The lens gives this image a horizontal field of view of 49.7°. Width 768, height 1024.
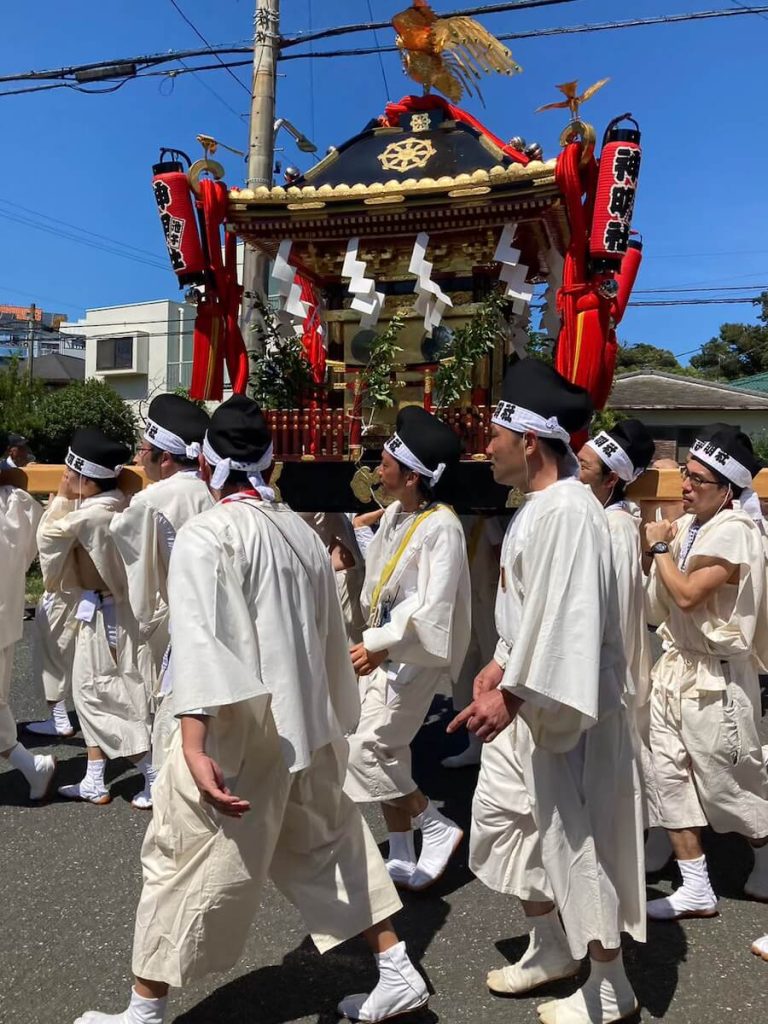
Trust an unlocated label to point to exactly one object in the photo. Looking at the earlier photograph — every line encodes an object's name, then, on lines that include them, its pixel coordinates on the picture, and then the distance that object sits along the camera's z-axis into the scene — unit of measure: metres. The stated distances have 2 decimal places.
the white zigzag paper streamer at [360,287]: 4.85
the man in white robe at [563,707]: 2.04
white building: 31.28
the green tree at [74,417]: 16.95
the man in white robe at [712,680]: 2.95
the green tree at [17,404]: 15.42
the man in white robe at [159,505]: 3.55
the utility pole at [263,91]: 8.59
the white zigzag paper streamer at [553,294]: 5.33
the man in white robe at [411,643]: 3.01
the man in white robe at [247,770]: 2.00
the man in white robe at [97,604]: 3.97
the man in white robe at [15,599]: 3.78
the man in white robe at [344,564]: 5.24
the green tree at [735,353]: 27.86
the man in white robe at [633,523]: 2.77
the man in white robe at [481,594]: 4.83
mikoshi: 4.36
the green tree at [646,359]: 34.50
